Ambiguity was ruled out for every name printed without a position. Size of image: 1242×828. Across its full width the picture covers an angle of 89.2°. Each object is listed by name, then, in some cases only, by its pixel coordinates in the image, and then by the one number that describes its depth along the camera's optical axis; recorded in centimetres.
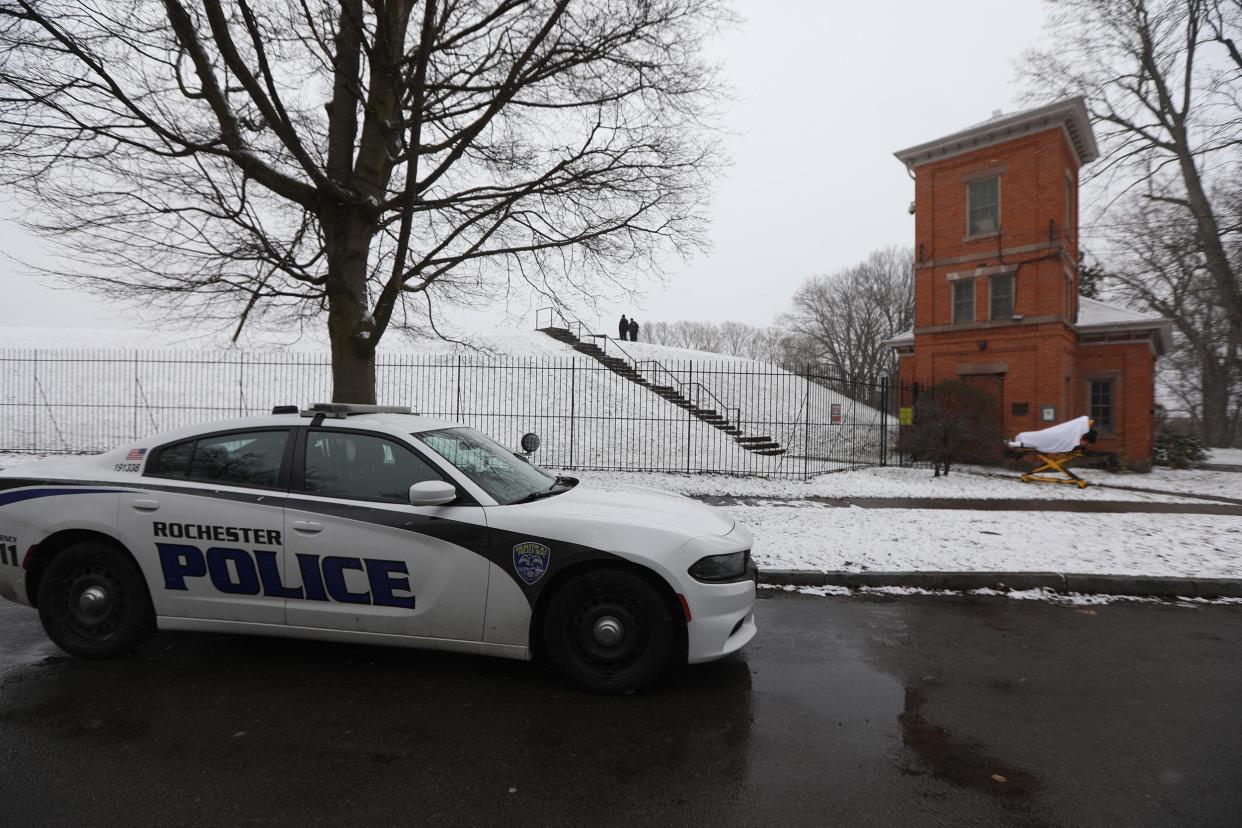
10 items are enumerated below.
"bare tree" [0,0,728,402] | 751
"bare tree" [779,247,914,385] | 5362
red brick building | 1784
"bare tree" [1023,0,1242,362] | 1791
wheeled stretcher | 1329
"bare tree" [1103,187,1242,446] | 1833
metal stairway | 1789
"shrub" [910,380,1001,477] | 1425
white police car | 359
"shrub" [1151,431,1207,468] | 1903
